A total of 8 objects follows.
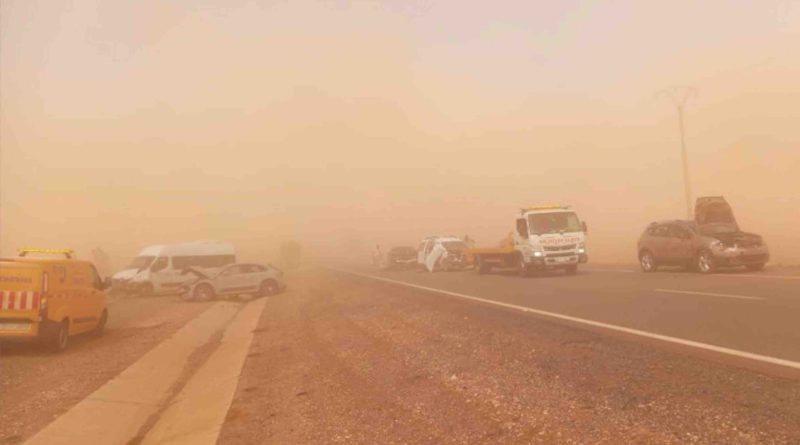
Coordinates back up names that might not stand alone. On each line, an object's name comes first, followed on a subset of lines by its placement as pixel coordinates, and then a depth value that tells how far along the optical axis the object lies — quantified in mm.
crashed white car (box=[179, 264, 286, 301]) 29297
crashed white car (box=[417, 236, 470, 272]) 38156
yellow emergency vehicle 13727
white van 34438
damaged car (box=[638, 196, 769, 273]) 22297
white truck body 26422
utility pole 43812
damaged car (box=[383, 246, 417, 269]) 46812
